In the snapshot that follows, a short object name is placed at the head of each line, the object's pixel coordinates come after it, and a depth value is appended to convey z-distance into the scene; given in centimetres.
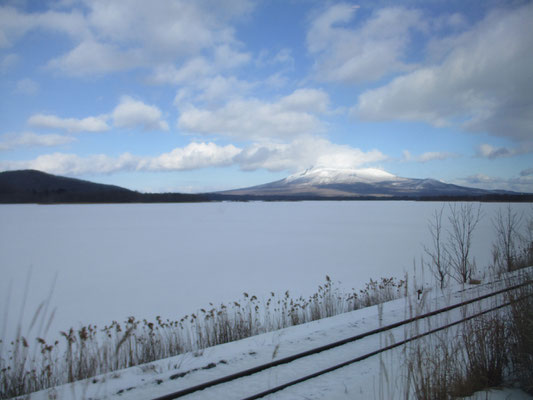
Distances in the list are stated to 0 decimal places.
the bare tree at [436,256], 819
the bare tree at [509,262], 668
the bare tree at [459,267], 672
